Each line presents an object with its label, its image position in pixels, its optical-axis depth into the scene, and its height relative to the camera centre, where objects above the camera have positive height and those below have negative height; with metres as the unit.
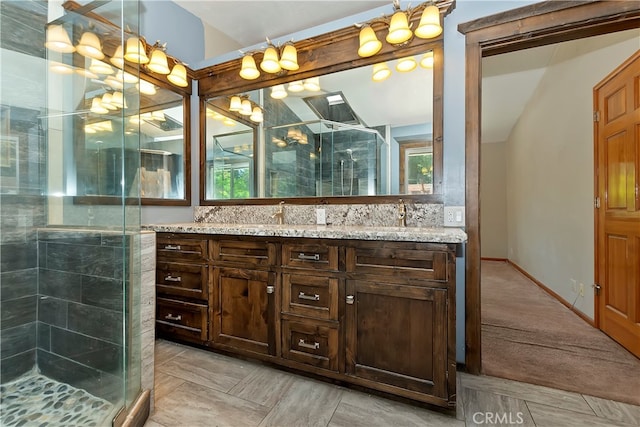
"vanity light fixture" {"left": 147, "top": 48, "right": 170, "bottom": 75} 2.23 +1.21
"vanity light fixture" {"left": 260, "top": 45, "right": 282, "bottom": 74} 2.20 +1.21
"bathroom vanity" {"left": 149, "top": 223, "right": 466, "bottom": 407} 1.32 -0.49
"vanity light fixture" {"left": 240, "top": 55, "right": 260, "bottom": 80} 2.29 +1.19
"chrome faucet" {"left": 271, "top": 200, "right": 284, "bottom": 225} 2.28 -0.02
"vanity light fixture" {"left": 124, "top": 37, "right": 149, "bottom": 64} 1.76 +1.05
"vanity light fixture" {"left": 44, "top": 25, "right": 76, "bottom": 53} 1.75 +1.09
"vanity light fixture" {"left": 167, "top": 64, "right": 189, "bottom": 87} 2.41 +1.20
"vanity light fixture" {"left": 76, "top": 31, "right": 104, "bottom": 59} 1.81 +1.09
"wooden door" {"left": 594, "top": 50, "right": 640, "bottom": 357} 1.96 +0.07
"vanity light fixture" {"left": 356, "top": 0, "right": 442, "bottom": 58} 1.73 +1.19
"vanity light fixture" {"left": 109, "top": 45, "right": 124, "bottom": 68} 1.72 +0.99
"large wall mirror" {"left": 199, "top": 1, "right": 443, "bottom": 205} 1.92 +0.67
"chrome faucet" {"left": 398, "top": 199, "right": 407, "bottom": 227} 1.88 -0.02
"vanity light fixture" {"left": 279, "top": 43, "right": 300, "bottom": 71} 2.13 +1.19
